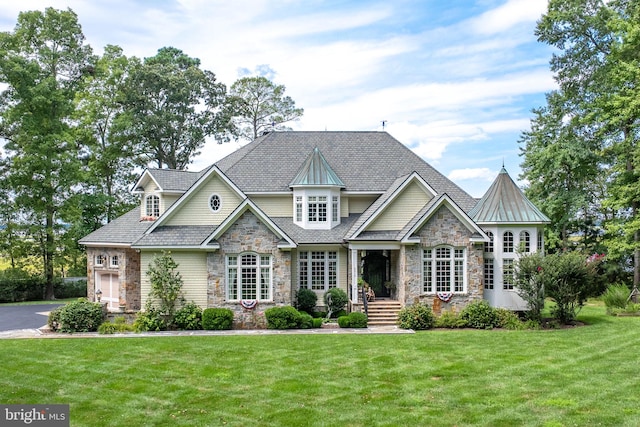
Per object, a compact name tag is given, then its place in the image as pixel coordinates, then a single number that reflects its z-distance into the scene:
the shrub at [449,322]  22.75
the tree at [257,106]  49.28
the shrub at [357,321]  22.53
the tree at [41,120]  35.81
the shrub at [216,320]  22.34
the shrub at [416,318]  22.48
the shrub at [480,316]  22.59
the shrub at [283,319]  22.53
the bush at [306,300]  24.86
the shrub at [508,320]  22.45
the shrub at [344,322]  22.48
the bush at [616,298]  26.30
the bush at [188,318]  22.61
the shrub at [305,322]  22.62
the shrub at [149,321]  22.30
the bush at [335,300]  24.75
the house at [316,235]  23.48
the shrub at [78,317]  22.16
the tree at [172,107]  44.19
